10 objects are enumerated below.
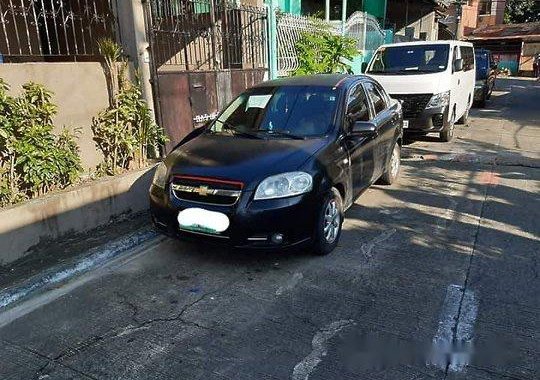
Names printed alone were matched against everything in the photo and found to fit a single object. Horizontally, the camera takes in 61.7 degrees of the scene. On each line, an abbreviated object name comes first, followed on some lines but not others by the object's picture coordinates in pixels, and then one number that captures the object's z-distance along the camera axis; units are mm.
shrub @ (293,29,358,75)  10281
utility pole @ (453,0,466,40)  28403
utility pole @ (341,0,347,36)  12534
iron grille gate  6348
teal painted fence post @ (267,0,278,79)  9094
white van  8438
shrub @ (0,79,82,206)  4359
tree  46575
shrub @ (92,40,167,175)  5465
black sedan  3746
